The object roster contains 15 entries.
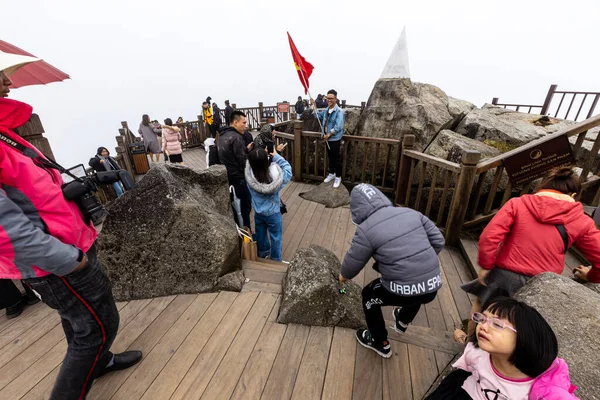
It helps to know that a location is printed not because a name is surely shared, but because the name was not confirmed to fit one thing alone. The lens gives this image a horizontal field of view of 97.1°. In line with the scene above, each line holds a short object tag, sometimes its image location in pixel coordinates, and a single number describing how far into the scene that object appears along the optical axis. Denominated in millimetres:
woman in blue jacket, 3043
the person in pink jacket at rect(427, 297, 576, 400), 1050
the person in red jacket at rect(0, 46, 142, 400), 1164
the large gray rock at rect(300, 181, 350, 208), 5406
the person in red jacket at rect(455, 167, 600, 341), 1777
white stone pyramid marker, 6457
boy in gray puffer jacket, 1689
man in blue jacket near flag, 5320
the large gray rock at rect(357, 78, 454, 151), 5777
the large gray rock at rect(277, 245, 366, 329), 2273
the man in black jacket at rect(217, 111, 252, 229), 3818
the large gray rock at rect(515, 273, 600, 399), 1264
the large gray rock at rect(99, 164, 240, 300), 2441
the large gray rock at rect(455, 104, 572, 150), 5148
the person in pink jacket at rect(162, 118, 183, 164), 8172
